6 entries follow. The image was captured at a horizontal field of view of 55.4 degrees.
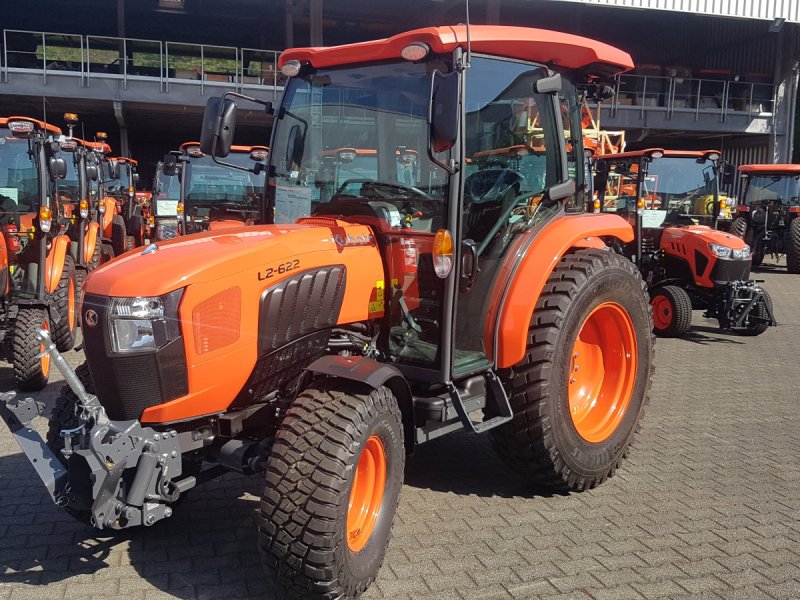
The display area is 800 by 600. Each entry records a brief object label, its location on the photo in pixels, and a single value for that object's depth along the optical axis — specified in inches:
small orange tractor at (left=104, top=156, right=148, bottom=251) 482.4
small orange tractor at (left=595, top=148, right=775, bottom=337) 345.1
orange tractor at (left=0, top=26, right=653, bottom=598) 110.8
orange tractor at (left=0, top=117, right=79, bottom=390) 259.8
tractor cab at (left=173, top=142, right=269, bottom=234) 407.5
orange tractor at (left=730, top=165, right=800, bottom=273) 613.0
